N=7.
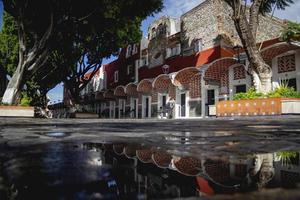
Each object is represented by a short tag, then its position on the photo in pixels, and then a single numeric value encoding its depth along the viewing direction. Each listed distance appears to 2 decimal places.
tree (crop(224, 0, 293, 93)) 12.24
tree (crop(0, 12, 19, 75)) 20.22
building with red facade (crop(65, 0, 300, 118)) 15.12
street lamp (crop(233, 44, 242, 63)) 14.92
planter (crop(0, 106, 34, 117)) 12.16
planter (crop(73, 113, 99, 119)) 20.68
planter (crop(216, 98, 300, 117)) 11.45
